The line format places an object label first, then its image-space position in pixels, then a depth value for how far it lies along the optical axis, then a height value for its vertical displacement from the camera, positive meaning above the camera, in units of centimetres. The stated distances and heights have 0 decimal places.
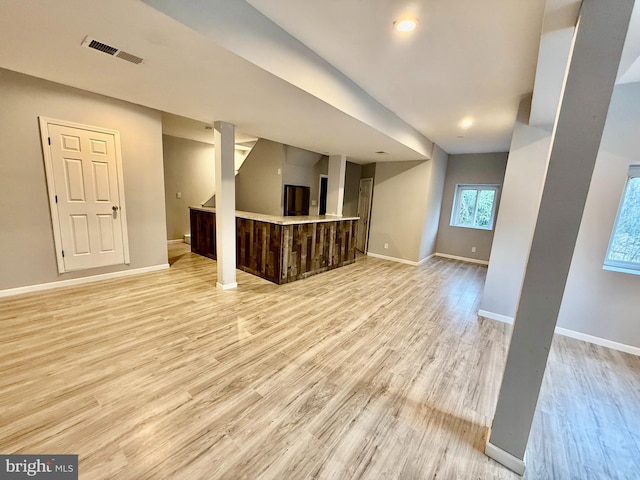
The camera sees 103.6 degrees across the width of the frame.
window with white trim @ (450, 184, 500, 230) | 610 +6
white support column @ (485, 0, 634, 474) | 109 +1
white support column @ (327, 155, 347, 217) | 552 +34
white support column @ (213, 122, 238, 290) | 343 -17
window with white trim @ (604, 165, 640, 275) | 263 -15
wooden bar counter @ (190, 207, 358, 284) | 400 -82
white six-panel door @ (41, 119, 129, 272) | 317 -14
